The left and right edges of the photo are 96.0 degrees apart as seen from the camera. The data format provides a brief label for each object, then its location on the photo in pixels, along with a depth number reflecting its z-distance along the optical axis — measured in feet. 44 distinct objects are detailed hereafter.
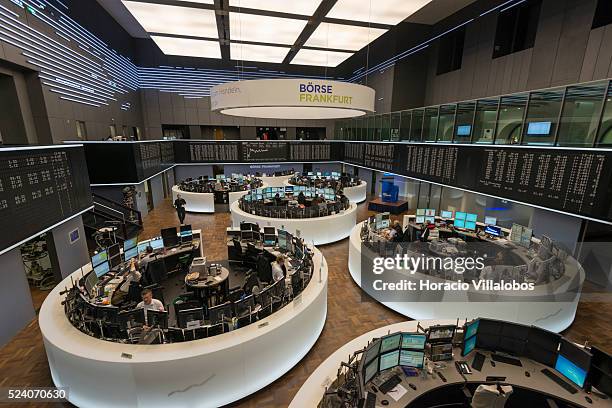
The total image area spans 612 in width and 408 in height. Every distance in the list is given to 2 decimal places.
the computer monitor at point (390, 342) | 12.01
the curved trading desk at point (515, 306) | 17.74
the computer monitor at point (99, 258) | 19.51
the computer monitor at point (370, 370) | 11.54
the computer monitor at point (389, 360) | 12.30
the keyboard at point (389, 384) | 11.66
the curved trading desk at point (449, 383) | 10.97
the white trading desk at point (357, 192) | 52.39
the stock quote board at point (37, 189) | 16.55
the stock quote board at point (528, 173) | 19.74
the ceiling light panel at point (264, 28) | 31.09
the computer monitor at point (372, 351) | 11.28
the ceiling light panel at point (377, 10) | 26.11
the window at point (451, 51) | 43.86
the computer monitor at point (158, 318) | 14.12
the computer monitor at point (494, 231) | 27.55
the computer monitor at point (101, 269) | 19.70
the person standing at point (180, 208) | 38.93
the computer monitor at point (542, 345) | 12.32
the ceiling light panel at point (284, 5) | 27.07
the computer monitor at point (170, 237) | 26.36
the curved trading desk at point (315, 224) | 31.96
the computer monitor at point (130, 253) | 22.69
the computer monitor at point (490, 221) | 28.07
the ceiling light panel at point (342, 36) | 33.27
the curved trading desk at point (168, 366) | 12.30
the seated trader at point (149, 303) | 16.44
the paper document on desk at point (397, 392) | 11.28
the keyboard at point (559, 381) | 11.43
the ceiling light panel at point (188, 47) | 37.43
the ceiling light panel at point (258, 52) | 41.27
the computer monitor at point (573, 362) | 11.19
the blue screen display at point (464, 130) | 31.86
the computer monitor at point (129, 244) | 22.54
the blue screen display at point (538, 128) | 23.53
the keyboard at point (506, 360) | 12.78
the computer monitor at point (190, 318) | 13.73
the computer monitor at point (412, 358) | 12.48
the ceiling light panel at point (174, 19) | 28.32
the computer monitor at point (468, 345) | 13.09
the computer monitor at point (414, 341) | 12.29
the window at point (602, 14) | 24.41
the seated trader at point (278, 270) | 20.05
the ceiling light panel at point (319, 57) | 43.38
